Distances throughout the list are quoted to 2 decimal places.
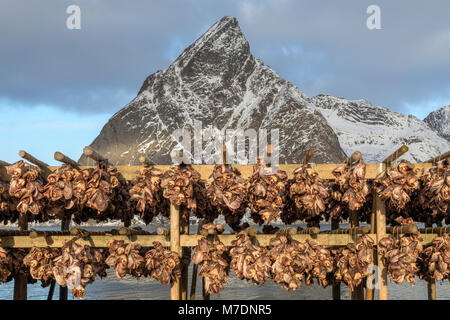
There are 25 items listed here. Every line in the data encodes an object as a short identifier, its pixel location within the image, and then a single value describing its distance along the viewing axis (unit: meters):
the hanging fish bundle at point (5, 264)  8.60
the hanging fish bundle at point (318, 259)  8.19
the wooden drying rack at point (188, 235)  8.44
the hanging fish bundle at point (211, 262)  8.04
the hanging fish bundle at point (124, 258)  8.28
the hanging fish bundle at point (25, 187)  8.42
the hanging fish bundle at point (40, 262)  8.49
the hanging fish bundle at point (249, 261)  7.88
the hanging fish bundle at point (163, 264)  8.16
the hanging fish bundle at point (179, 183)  8.16
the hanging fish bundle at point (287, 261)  7.93
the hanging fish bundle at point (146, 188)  8.47
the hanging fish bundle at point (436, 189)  8.67
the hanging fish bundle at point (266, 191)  8.20
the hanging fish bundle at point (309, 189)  8.52
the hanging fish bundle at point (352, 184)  8.55
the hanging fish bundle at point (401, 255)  8.09
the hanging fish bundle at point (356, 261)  8.45
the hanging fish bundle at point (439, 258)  8.38
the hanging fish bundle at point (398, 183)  8.21
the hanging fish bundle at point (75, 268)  8.13
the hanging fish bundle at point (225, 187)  8.24
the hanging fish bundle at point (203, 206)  8.78
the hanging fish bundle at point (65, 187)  8.37
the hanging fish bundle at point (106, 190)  8.30
